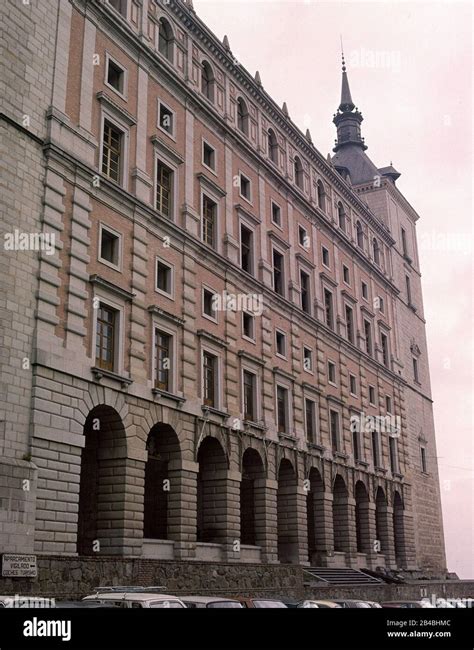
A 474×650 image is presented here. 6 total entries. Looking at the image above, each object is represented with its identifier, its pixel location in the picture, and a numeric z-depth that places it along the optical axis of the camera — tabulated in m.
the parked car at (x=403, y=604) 23.30
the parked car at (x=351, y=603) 22.95
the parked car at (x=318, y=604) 21.25
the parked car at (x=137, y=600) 15.11
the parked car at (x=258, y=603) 19.35
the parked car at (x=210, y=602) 16.88
